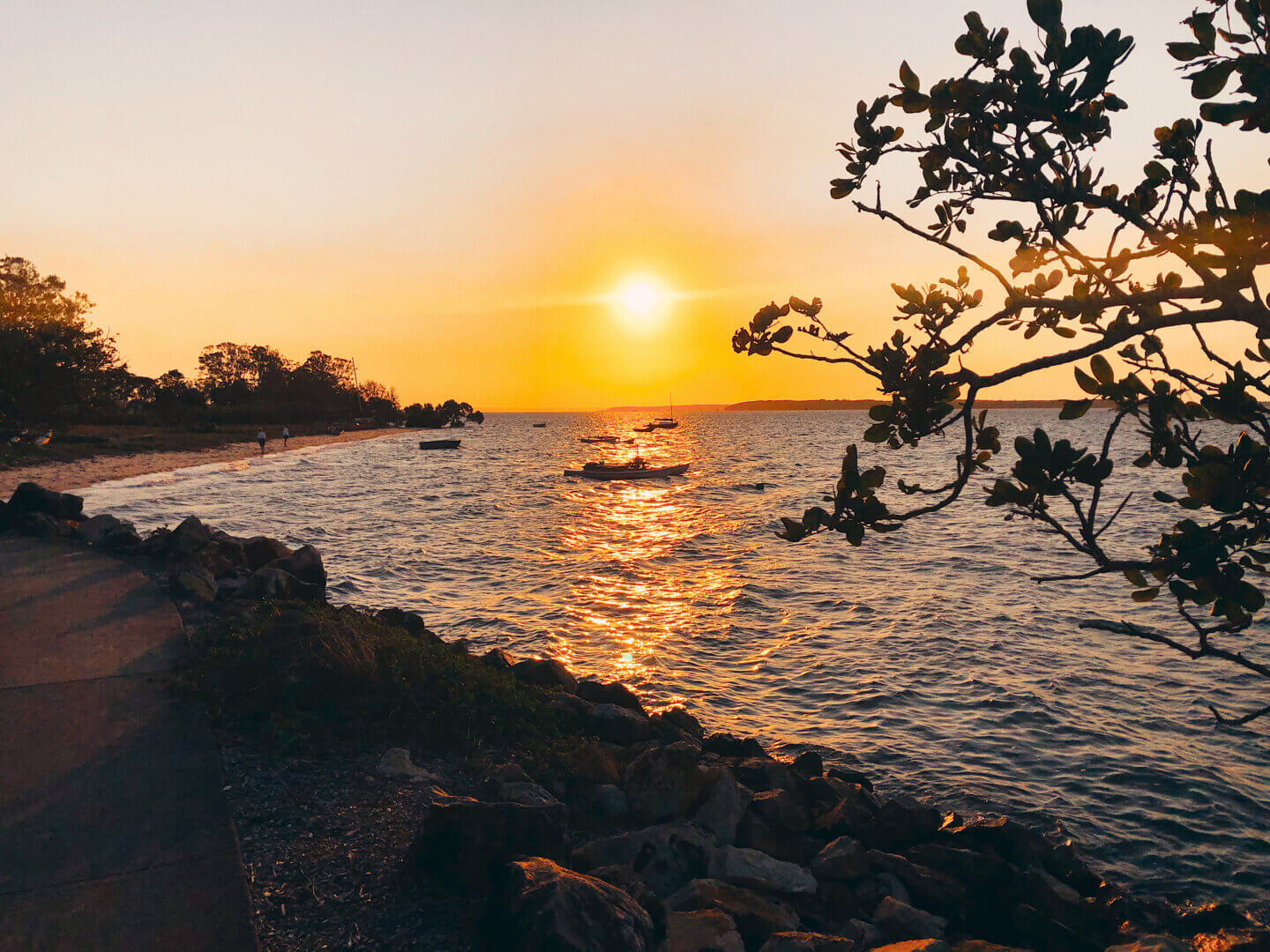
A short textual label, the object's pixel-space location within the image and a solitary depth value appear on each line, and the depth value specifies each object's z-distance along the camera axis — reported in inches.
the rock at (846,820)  333.4
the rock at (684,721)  451.6
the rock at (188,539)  564.9
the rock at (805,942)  212.4
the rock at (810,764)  408.8
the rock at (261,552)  616.1
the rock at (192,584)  458.9
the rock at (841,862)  288.7
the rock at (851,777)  416.8
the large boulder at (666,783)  302.4
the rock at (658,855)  254.1
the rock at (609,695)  451.8
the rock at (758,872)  261.6
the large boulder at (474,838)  211.8
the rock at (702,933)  206.8
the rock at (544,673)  450.3
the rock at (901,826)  337.7
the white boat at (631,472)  2332.3
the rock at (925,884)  291.4
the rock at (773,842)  305.7
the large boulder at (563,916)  177.5
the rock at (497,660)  481.1
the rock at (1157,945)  244.1
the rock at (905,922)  256.4
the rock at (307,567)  538.9
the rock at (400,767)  278.5
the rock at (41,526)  616.7
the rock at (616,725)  389.7
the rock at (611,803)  298.2
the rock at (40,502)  663.8
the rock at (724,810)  300.8
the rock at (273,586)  466.0
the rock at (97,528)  597.0
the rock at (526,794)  261.9
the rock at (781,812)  321.7
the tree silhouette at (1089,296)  109.6
